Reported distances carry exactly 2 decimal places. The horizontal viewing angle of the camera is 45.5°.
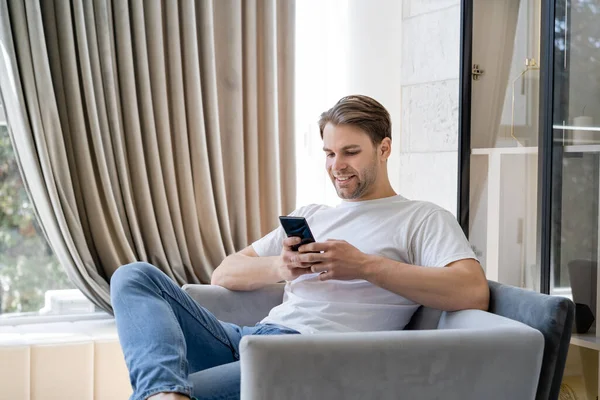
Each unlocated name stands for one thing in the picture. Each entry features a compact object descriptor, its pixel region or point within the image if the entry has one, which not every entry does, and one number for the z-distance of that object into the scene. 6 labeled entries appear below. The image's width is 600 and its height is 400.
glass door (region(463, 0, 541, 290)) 2.67
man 1.68
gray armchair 1.46
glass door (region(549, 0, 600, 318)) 2.39
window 3.21
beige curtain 3.04
